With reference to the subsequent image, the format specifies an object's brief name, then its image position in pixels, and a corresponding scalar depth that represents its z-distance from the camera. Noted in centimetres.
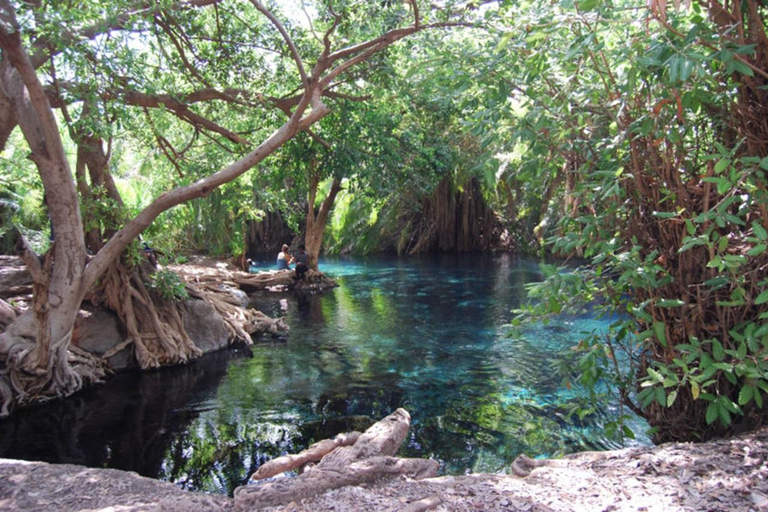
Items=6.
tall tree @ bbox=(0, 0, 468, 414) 658
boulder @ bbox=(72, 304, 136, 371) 927
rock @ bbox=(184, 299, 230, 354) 1073
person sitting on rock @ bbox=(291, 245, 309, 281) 1827
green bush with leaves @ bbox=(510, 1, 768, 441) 347
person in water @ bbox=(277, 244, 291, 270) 1978
